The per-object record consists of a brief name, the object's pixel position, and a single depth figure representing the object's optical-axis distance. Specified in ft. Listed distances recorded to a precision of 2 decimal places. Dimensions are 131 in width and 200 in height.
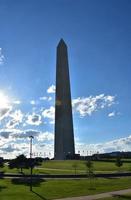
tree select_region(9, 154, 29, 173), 82.68
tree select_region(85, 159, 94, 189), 72.35
